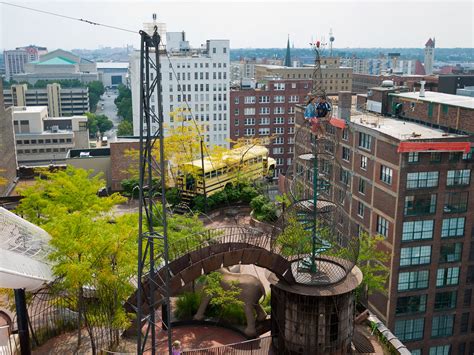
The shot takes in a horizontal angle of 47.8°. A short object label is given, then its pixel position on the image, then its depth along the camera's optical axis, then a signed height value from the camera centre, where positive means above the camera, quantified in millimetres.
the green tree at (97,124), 173500 -21845
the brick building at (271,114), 111625 -11766
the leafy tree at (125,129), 147062 -19810
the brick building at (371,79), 134350 -6906
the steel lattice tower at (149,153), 20938 -3842
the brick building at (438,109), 53603 -5465
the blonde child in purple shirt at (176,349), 23725 -12830
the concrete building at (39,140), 126250 -19544
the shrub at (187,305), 31964 -14662
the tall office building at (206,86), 110312 -6107
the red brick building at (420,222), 49594 -15650
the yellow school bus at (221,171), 61562 -13579
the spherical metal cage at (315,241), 25875 -9991
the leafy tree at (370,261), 37500 -15519
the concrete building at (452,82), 84438 -3815
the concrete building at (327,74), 152625 -4906
